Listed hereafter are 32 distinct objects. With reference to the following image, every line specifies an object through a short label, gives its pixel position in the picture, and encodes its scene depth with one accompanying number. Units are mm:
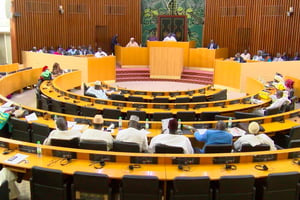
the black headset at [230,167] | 4543
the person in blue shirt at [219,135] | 5293
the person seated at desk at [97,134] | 5074
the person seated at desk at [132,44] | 17898
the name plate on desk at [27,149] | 4910
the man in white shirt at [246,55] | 16344
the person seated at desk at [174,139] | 4879
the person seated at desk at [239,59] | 14139
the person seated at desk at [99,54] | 15617
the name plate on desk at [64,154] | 4734
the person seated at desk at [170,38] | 16953
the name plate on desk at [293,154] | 4876
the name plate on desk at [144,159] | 4621
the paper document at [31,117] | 6885
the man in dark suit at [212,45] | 17016
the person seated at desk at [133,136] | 5105
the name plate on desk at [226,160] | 4672
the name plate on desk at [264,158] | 4766
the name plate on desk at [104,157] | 4676
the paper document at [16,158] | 4574
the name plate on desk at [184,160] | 4605
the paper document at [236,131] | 6195
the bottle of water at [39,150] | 4812
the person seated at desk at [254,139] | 5117
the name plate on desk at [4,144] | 5098
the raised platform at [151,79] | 15547
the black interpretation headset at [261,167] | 4488
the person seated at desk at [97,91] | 9555
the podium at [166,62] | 15516
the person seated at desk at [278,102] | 8000
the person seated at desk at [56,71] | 12442
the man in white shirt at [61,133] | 5078
